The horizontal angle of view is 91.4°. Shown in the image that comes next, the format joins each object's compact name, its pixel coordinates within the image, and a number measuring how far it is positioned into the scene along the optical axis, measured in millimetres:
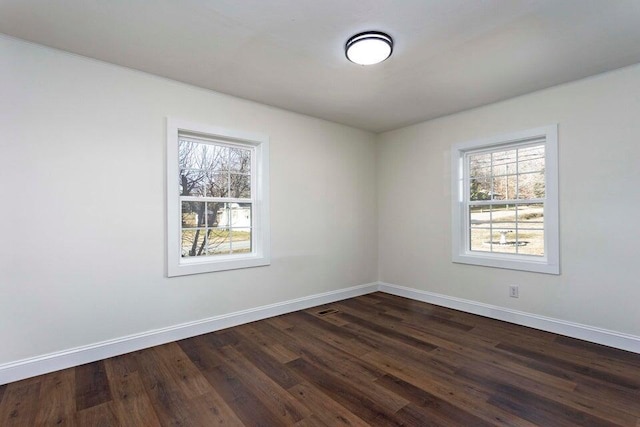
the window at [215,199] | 3076
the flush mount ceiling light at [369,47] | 2275
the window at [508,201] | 3275
